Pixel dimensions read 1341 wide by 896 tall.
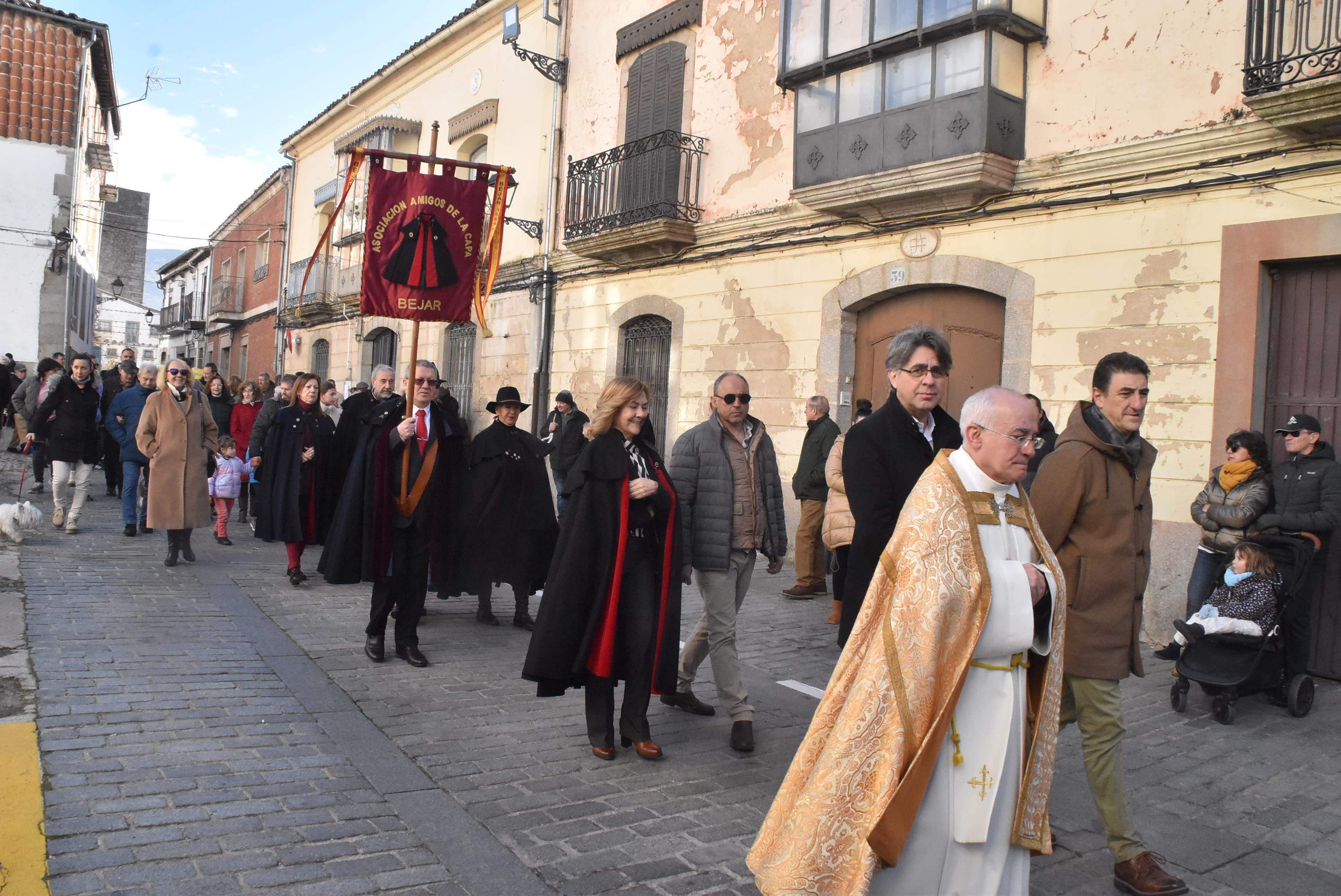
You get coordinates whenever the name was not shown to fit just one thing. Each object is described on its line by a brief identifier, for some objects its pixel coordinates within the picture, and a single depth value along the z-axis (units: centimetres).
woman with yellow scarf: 661
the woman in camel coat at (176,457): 890
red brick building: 2850
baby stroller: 577
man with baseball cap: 612
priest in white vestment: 258
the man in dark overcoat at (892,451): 370
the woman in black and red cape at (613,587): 466
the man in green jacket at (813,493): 945
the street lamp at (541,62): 1540
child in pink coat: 1060
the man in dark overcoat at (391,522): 615
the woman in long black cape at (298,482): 863
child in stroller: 583
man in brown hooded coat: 353
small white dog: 905
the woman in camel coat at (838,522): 753
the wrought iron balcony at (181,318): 3944
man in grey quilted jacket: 504
